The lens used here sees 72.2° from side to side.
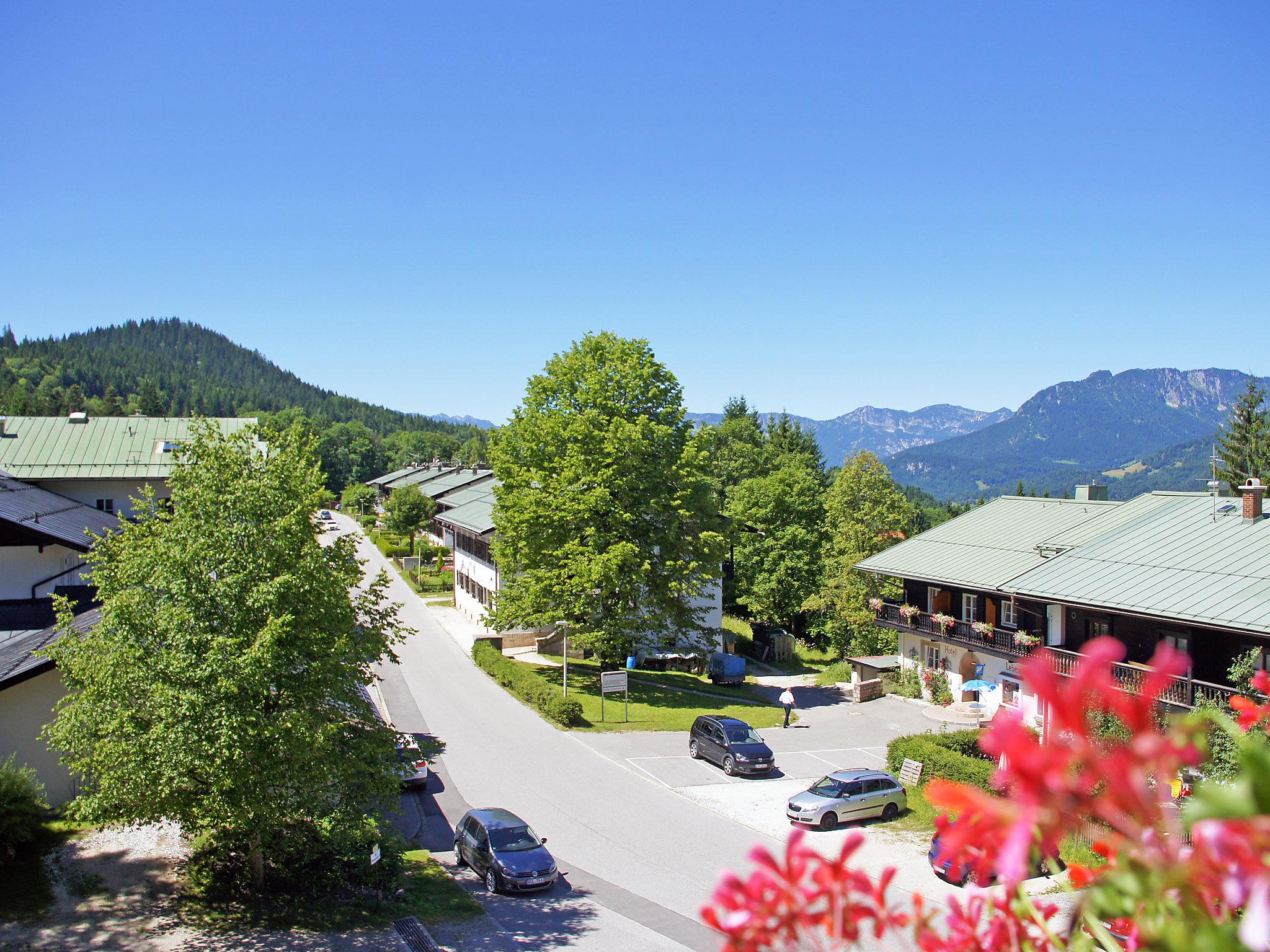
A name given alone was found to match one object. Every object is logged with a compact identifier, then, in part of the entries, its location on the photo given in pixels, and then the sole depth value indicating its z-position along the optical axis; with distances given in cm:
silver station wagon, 2289
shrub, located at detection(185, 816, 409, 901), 1608
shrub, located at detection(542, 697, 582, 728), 3150
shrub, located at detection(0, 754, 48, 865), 1642
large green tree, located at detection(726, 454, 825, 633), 5312
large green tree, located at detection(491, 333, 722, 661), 3556
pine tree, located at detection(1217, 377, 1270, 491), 6694
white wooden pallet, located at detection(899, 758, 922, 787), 2567
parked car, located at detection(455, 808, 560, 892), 1820
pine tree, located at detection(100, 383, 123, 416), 15012
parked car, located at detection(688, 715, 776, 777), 2697
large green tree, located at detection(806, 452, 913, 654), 4747
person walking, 3331
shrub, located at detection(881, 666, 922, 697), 3784
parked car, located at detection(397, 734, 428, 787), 1725
